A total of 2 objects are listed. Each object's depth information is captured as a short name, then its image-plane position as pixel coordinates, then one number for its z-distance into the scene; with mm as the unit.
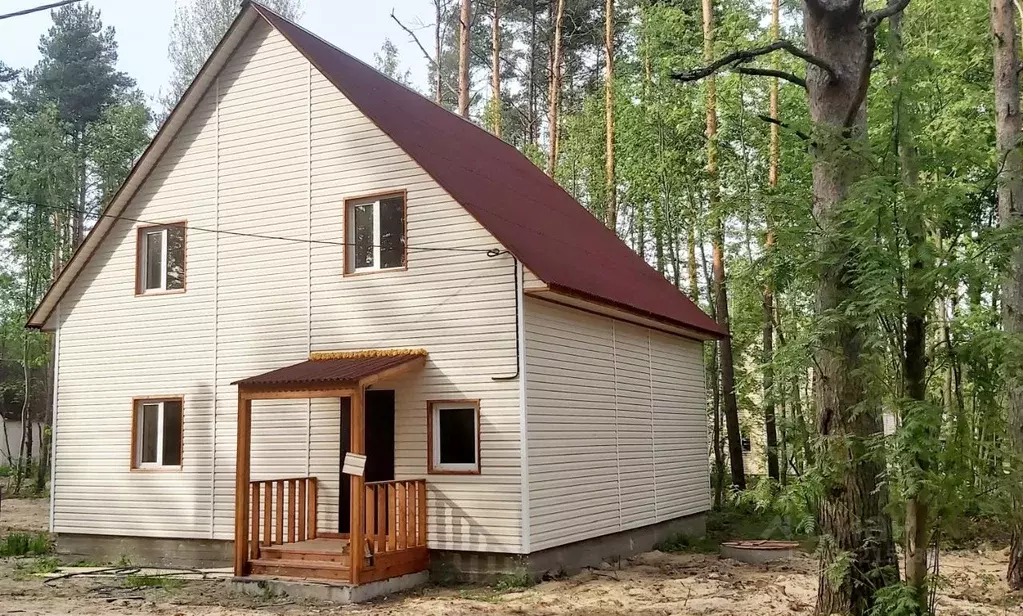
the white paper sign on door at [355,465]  10258
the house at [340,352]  11250
